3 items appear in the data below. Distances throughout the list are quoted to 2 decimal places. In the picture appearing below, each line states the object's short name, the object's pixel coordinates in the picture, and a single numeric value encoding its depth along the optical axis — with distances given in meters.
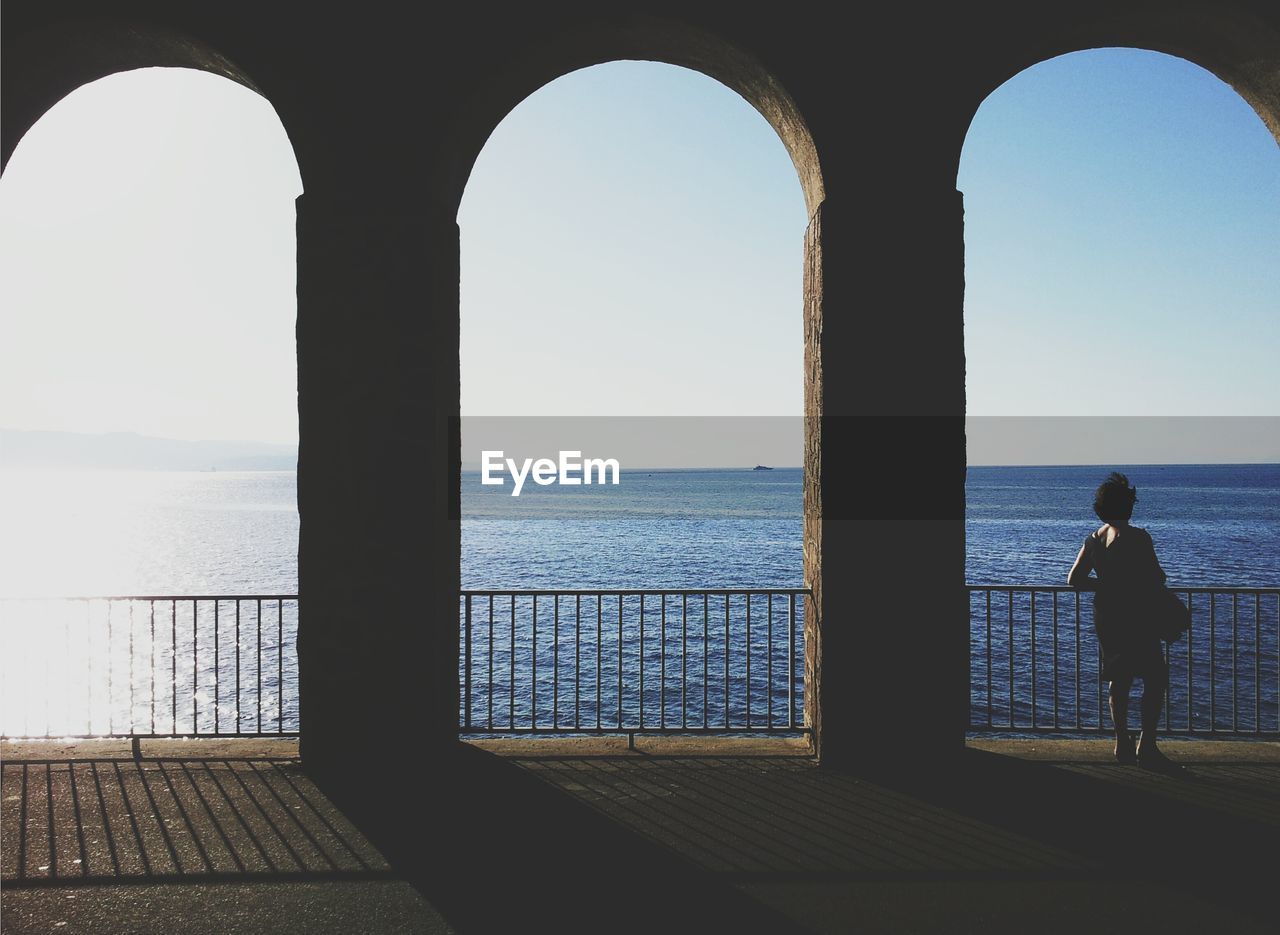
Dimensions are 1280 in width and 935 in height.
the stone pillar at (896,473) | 5.46
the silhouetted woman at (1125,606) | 5.27
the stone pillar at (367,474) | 5.55
